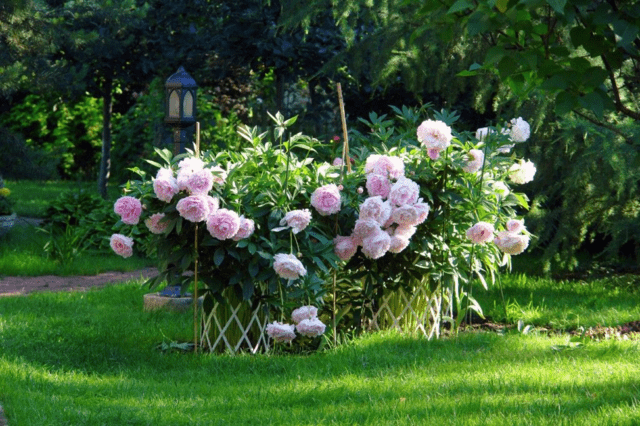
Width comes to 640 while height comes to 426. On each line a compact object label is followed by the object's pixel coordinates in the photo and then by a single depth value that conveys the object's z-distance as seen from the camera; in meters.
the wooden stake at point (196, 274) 8.61
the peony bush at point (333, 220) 8.43
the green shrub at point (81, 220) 17.16
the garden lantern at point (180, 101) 11.38
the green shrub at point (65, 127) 29.67
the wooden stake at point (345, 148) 9.24
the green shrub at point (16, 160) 17.83
